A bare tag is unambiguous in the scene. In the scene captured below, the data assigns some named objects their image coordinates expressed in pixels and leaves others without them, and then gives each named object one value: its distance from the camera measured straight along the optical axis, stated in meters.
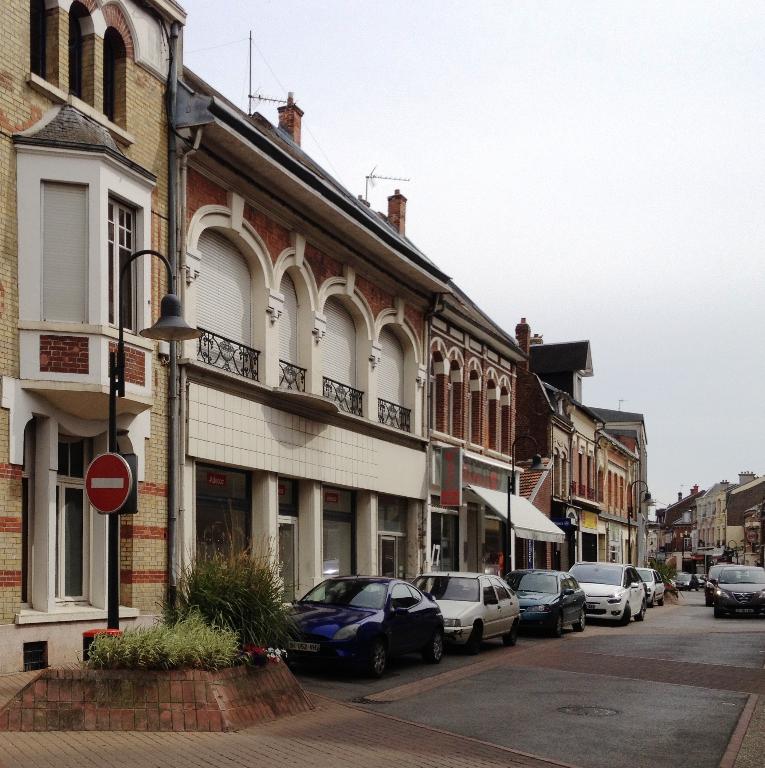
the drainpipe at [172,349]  17.50
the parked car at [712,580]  37.41
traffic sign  11.70
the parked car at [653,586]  41.33
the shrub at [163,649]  10.92
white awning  31.67
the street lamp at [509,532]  30.69
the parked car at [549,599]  24.55
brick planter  10.49
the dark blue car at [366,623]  15.34
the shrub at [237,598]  12.83
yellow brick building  14.63
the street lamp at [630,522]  67.34
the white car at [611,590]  29.72
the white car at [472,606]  19.66
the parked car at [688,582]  74.06
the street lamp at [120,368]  11.90
